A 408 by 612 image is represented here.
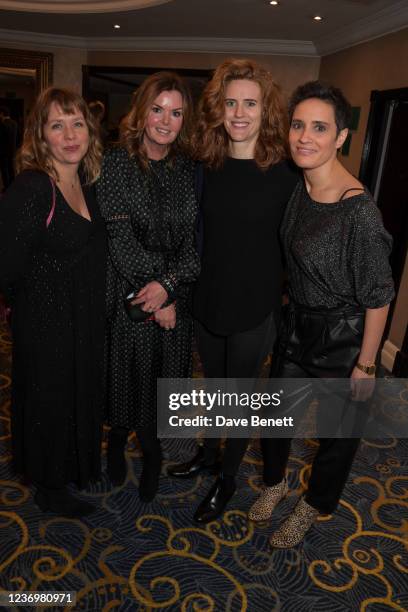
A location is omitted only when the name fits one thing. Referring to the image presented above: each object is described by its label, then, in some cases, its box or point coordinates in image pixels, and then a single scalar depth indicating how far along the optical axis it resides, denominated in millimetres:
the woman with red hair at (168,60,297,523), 1791
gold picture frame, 7016
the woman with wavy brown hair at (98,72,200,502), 1784
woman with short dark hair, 1572
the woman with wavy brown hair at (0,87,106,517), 1623
